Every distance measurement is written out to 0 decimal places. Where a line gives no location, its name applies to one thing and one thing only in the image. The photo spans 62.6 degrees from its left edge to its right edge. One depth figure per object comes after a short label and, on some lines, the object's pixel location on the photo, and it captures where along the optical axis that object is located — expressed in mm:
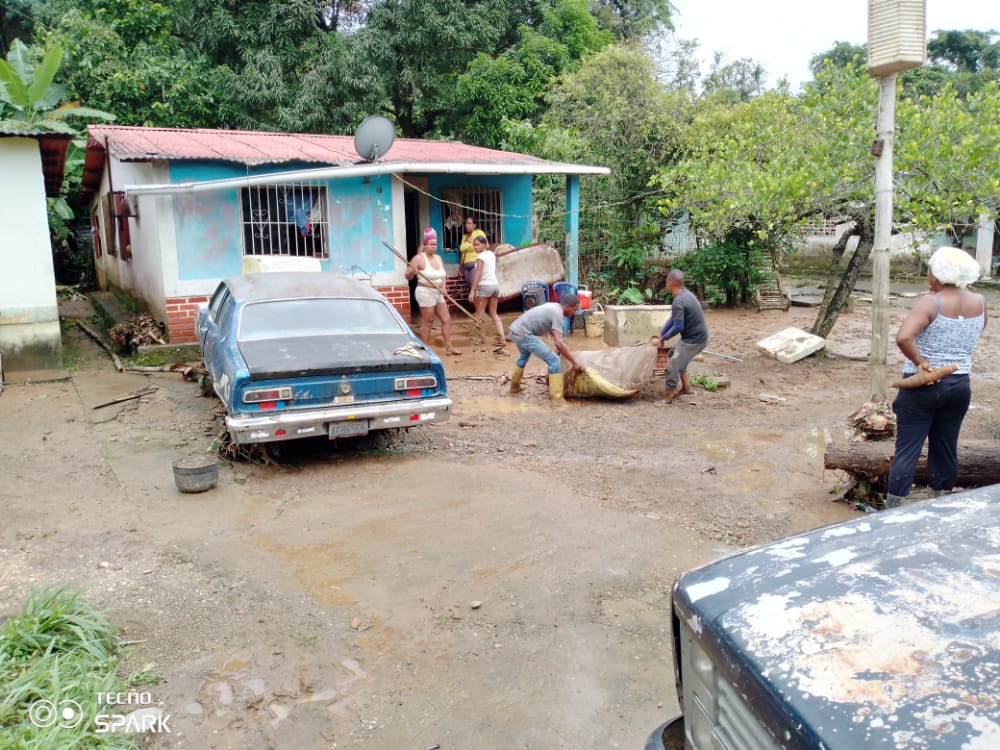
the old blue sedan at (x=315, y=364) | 6480
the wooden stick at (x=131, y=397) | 9030
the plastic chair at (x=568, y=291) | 12883
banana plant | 12547
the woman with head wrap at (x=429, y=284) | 11367
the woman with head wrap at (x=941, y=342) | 4945
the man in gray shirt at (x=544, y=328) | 8906
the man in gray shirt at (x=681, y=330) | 9039
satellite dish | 11703
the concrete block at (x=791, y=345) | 11281
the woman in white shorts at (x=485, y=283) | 12156
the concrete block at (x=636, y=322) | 11281
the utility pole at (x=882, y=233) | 7082
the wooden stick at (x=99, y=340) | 10805
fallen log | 5840
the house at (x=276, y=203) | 11258
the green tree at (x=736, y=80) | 17938
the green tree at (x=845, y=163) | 8594
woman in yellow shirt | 13727
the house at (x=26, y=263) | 9773
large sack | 9195
